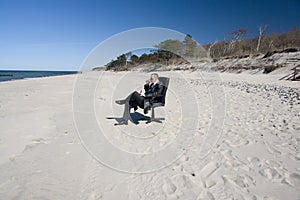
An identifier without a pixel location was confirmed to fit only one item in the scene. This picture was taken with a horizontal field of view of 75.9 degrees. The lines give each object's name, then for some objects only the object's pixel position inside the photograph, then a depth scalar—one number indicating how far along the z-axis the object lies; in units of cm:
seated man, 460
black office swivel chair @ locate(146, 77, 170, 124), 484
